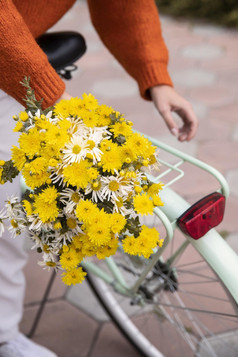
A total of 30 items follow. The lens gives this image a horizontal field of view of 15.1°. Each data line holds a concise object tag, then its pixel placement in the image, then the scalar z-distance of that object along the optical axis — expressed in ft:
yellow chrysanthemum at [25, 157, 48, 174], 5.37
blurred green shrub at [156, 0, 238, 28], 26.61
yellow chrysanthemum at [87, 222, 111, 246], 5.34
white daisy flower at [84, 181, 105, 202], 5.38
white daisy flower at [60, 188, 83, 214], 5.43
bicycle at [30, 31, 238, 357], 6.10
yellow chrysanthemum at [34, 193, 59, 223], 5.43
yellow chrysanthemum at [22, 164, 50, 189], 5.41
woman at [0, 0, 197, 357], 6.11
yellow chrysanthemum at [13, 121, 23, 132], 5.50
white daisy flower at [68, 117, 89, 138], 5.48
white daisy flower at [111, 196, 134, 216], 5.42
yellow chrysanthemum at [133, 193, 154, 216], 5.41
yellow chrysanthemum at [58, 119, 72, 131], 5.43
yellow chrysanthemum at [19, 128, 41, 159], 5.41
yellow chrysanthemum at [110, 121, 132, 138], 5.59
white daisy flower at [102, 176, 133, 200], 5.40
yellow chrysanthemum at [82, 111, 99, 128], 5.53
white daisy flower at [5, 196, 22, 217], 5.69
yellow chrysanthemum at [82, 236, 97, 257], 5.50
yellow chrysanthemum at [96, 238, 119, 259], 5.53
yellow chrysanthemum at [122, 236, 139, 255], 5.50
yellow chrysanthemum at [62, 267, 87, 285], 5.64
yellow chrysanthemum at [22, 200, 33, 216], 5.50
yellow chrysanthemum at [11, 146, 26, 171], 5.44
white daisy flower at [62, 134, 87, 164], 5.34
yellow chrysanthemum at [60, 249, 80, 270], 5.57
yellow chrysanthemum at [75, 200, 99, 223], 5.33
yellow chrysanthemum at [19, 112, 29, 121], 5.50
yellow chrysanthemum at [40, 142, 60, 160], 5.35
